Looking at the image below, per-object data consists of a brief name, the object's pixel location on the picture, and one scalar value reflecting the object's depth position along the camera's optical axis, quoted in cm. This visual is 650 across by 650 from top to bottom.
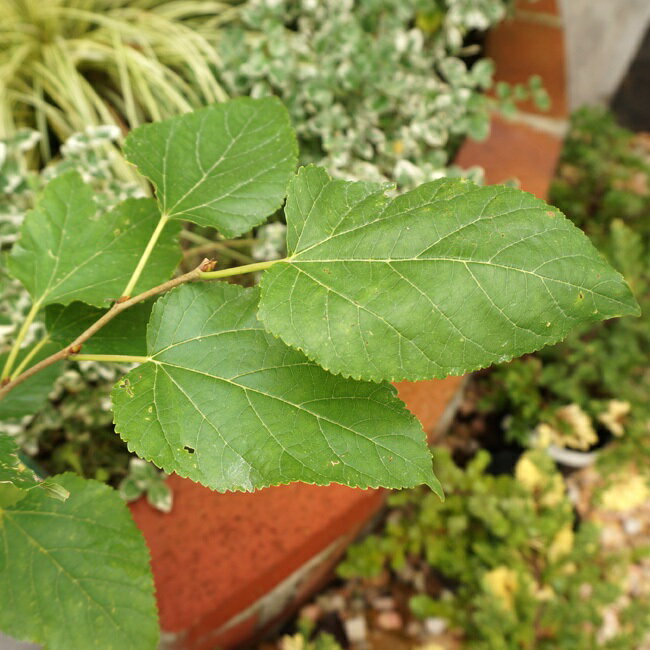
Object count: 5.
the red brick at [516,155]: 55
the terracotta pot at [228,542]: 37
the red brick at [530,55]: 64
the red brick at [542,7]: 69
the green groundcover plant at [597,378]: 56
